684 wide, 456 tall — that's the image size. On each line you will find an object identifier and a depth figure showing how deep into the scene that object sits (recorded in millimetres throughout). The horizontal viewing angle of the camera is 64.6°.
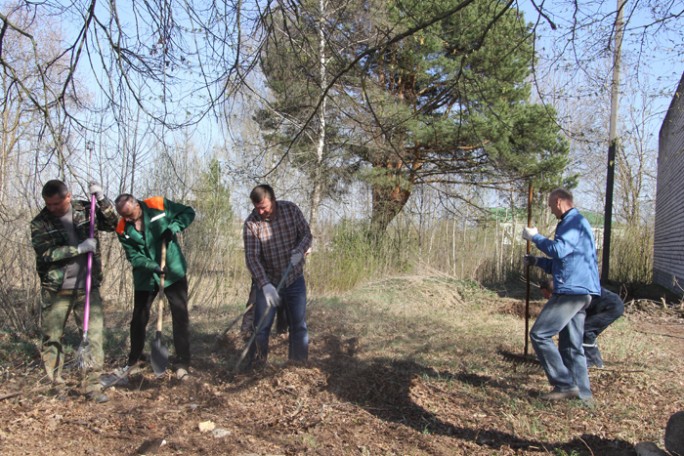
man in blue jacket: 4016
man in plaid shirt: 4598
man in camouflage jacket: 4285
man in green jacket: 4539
